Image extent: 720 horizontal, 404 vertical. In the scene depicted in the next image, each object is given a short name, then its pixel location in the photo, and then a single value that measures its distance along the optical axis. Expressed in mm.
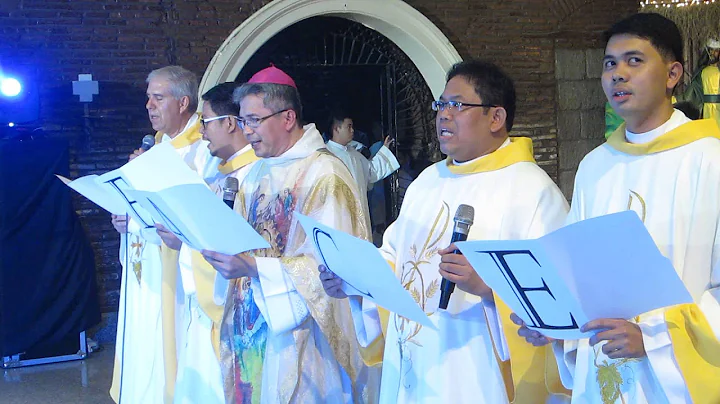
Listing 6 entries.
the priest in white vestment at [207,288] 3373
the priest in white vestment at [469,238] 2410
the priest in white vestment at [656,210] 1883
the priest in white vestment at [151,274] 4258
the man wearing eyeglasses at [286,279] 2941
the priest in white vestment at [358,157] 7809
